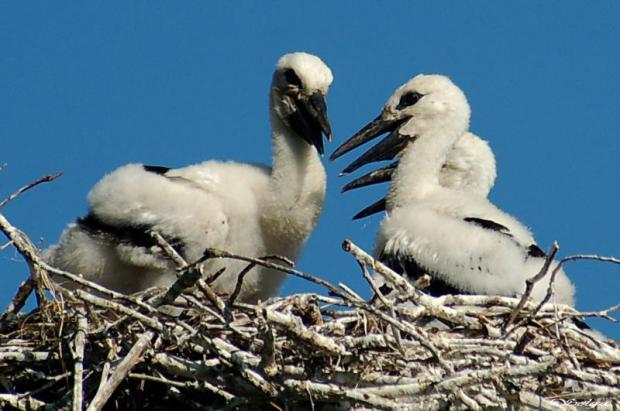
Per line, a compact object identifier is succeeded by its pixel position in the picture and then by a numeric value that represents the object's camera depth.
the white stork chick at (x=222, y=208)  16.19
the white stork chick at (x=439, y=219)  15.90
